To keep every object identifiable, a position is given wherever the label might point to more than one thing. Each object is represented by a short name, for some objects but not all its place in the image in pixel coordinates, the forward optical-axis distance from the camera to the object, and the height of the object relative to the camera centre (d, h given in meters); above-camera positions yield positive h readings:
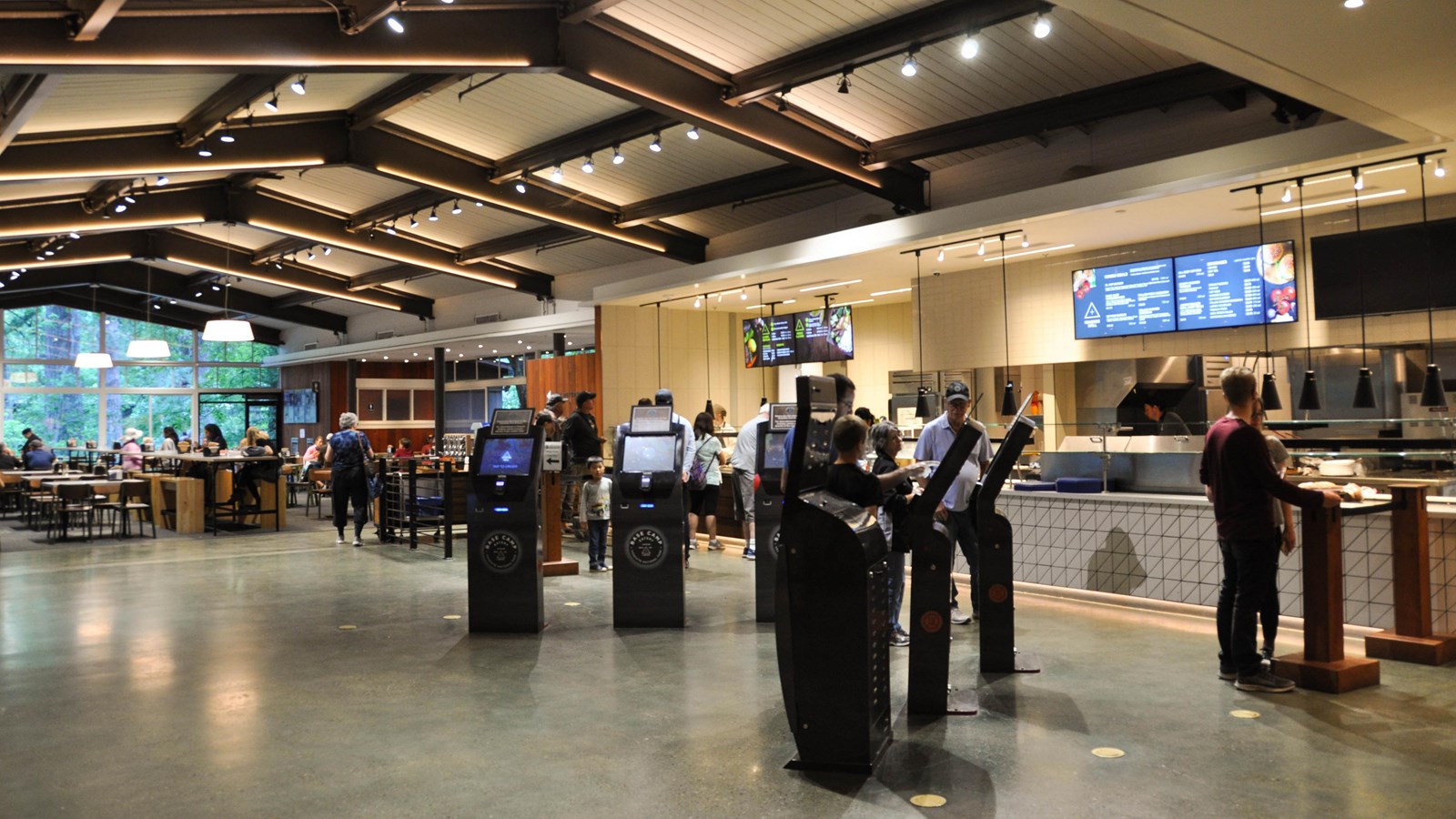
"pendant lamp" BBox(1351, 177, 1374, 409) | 6.68 +0.13
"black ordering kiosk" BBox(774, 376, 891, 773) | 3.58 -0.72
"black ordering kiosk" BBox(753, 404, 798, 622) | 6.43 -0.48
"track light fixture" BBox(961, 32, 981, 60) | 6.59 +2.50
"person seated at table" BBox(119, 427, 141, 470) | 16.27 -0.08
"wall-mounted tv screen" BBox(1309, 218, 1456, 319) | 7.45 +1.10
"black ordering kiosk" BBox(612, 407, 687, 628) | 6.44 -0.67
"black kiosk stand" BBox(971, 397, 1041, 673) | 5.01 -0.83
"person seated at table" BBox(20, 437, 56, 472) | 16.19 -0.23
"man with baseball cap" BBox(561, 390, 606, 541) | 9.95 -0.07
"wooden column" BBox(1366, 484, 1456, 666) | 5.16 -0.96
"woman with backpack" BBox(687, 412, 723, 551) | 9.94 -0.52
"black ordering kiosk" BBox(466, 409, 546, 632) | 6.32 -0.63
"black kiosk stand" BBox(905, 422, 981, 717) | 4.32 -0.87
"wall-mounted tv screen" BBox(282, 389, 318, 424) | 24.41 +0.80
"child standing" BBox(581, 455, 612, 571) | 8.84 -0.69
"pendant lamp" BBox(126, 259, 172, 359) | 15.96 +1.53
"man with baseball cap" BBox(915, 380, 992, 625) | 6.02 -0.30
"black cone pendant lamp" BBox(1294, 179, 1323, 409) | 6.91 +0.13
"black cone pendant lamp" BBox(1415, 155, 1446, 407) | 6.32 +0.12
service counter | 5.63 -0.90
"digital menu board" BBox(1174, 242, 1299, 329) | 8.23 +1.09
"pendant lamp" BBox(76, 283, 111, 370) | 17.39 +1.48
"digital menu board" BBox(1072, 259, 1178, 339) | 8.98 +1.11
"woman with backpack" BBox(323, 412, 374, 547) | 11.39 -0.35
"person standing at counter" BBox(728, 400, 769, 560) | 8.88 -0.36
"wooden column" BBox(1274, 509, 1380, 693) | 4.69 -0.97
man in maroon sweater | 4.66 -0.48
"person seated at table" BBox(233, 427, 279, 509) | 13.77 -0.48
